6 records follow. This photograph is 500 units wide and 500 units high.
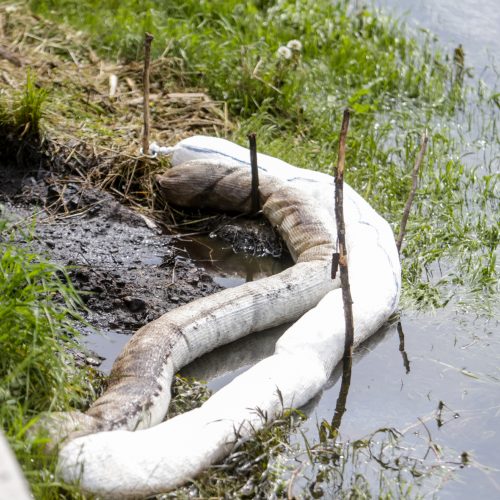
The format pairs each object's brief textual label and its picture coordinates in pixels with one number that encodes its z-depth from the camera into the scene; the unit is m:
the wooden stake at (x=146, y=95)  12.84
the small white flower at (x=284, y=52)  15.30
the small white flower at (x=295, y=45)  15.53
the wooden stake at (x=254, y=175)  11.62
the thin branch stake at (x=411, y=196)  10.80
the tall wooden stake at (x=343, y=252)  8.91
